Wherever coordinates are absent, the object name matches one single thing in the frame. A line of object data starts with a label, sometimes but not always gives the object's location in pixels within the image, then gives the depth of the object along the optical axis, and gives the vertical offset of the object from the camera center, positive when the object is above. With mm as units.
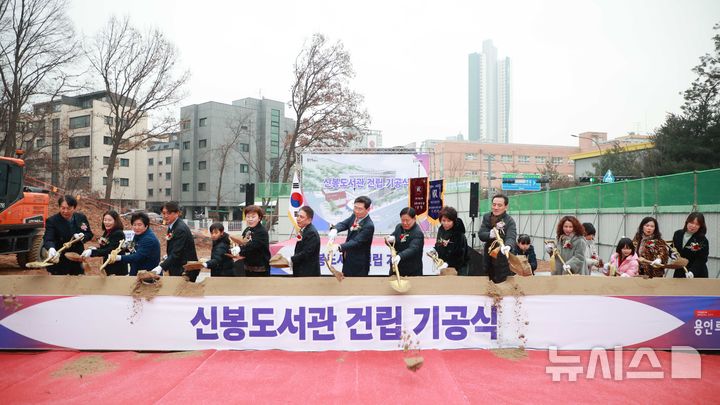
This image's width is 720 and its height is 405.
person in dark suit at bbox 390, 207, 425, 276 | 4398 -351
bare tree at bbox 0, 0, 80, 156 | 18766 +6206
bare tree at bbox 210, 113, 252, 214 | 39594 +5951
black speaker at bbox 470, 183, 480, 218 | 11719 +355
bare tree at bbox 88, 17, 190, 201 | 22953 +6475
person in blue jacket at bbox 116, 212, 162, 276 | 4457 -436
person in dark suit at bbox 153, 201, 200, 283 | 4496 -415
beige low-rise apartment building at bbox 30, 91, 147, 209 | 26750 +4228
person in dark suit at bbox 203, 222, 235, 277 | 4594 -495
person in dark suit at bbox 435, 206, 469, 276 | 4867 -328
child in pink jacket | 4922 -544
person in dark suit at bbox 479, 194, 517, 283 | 4199 -219
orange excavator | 9508 -232
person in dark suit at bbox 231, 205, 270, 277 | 4414 -419
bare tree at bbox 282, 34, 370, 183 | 22672 +5725
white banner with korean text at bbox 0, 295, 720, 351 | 3953 -1038
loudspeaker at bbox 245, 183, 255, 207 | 11234 +407
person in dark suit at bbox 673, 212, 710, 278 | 4539 -333
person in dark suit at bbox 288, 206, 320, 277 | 4375 -418
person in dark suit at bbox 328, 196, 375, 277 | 4559 -373
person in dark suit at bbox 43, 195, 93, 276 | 4750 -312
